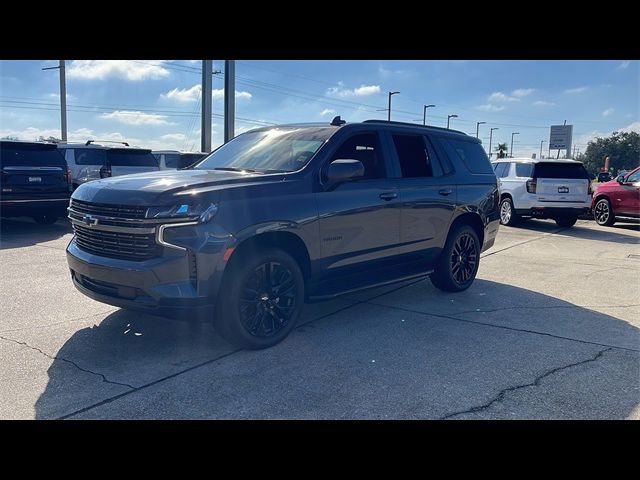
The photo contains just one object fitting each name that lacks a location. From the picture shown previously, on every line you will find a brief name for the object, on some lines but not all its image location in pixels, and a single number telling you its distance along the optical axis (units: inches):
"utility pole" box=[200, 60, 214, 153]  769.6
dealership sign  1854.1
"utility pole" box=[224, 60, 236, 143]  734.5
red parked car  567.2
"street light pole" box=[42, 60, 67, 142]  1283.2
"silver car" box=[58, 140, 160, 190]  546.6
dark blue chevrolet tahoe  157.8
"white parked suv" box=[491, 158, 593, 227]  538.9
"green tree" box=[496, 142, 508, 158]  3955.0
